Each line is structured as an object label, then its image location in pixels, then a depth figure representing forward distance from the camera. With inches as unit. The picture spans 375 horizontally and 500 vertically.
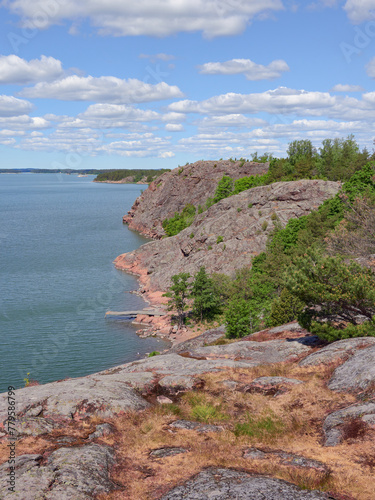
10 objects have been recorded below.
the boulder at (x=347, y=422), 627.8
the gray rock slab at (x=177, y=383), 876.0
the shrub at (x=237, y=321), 1770.4
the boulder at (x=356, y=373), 784.2
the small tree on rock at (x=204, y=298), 2363.4
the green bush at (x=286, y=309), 1589.6
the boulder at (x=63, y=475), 485.7
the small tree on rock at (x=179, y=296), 2378.2
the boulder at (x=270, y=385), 844.6
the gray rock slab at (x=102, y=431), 659.4
